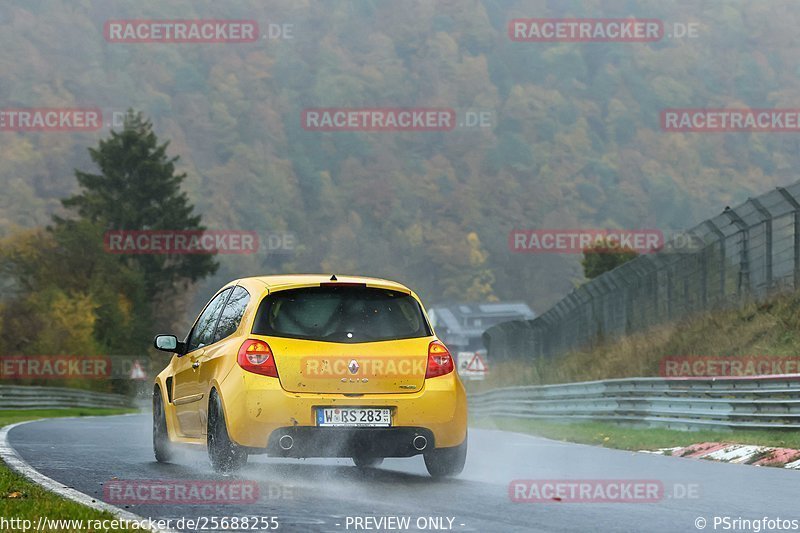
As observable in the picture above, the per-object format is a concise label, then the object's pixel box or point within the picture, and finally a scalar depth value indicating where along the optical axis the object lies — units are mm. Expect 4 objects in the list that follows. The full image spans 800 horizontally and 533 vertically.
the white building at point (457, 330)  197000
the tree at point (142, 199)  93188
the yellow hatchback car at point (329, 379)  10914
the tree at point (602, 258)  106919
